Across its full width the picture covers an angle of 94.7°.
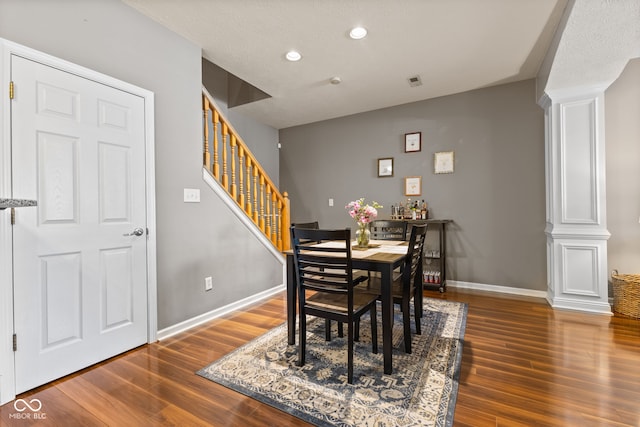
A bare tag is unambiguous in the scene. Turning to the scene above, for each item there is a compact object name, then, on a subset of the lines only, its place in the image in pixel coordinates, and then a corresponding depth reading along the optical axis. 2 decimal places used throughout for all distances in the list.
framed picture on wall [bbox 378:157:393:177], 4.59
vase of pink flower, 2.57
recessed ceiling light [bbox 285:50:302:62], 3.00
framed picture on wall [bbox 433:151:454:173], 4.14
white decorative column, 3.04
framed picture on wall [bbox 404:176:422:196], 4.36
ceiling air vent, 3.58
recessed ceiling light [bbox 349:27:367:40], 2.61
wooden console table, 3.90
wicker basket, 2.88
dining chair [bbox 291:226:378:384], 1.83
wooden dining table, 1.90
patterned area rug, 1.56
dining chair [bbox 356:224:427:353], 2.17
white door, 1.80
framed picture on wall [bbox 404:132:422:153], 4.34
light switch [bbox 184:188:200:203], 2.77
